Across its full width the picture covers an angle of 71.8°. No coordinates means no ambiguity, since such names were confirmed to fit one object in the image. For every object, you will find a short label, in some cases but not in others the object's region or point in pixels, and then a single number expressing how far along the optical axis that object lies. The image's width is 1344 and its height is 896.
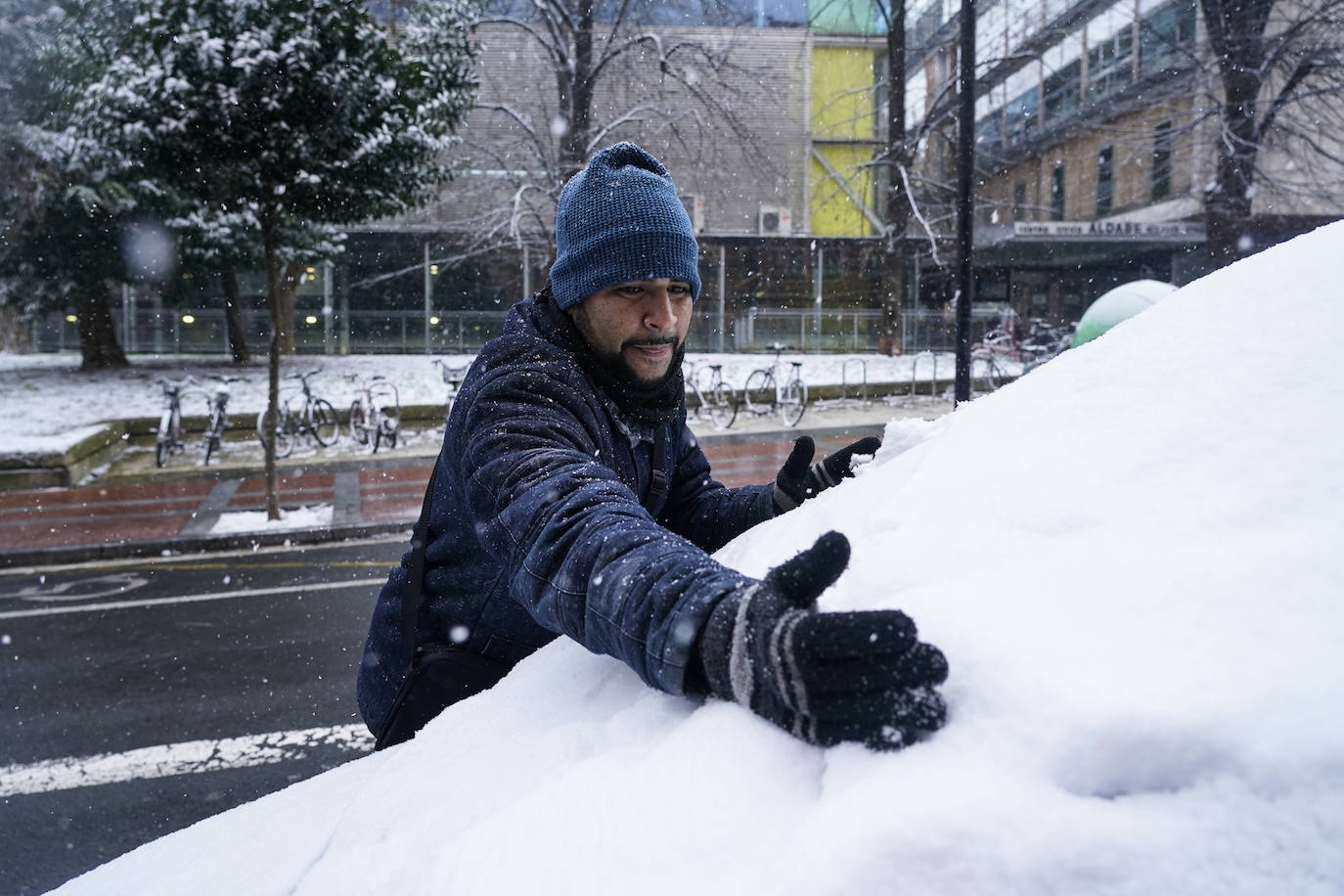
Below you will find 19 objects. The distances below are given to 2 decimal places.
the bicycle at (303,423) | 13.01
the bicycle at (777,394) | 15.80
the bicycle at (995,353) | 17.94
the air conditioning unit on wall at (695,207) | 22.75
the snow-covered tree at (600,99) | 16.36
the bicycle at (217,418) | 12.17
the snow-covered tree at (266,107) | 8.04
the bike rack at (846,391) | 17.59
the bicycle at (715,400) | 15.82
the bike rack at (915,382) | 18.42
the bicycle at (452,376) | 13.78
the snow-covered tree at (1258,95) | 16.58
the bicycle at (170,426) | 12.11
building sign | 21.78
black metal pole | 8.48
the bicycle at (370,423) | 13.34
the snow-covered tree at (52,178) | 14.84
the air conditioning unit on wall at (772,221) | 24.64
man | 0.86
